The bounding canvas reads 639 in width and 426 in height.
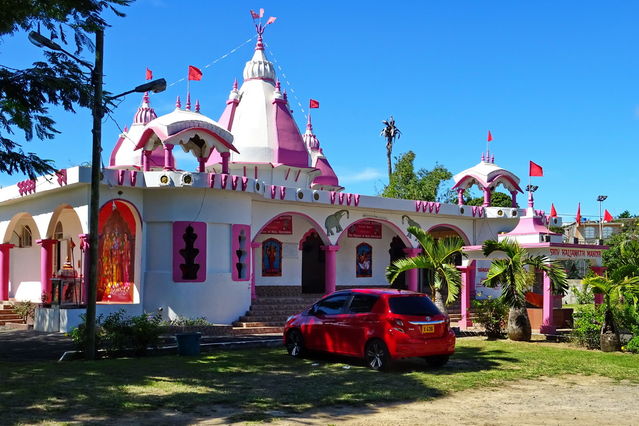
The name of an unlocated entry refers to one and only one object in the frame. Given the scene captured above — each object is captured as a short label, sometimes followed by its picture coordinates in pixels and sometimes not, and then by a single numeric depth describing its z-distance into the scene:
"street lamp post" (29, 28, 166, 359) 12.55
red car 11.43
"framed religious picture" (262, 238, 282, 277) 24.23
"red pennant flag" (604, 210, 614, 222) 28.85
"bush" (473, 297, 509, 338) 17.45
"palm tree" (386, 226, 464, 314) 17.08
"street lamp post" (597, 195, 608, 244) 59.08
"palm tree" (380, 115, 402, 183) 59.47
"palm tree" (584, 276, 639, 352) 14.59
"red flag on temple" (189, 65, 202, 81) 22.95
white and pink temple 19.36
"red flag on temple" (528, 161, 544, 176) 25.61
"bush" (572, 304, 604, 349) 15.36
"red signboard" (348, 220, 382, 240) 26.91
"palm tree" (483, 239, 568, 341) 16.75
